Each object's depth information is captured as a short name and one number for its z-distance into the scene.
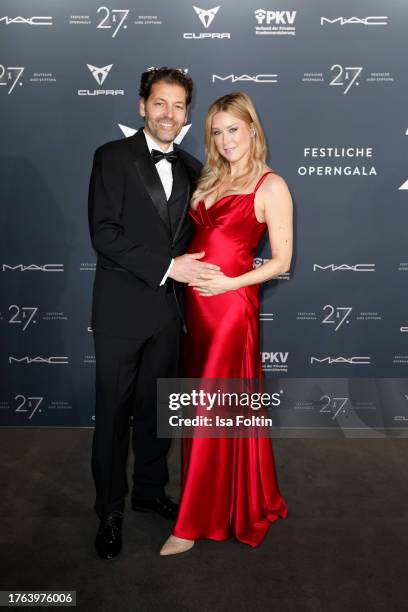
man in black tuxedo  2.27
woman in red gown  2.29
